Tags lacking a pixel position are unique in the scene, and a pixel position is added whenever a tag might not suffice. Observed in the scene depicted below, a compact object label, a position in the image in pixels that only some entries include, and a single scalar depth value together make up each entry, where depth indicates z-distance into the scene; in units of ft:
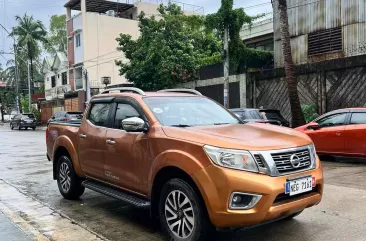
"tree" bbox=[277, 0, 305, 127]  46.24
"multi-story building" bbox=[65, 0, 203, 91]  119.24
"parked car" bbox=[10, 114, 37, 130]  118.02
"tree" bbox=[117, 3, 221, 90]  72.64
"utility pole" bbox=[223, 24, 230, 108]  54.49
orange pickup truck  12.41
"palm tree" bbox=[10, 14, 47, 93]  157.89
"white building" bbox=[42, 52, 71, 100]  143.43
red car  31.07
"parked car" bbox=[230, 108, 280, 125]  38.07
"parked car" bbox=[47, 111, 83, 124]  71.22
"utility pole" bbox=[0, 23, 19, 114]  150.60
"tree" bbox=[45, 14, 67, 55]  191.04
